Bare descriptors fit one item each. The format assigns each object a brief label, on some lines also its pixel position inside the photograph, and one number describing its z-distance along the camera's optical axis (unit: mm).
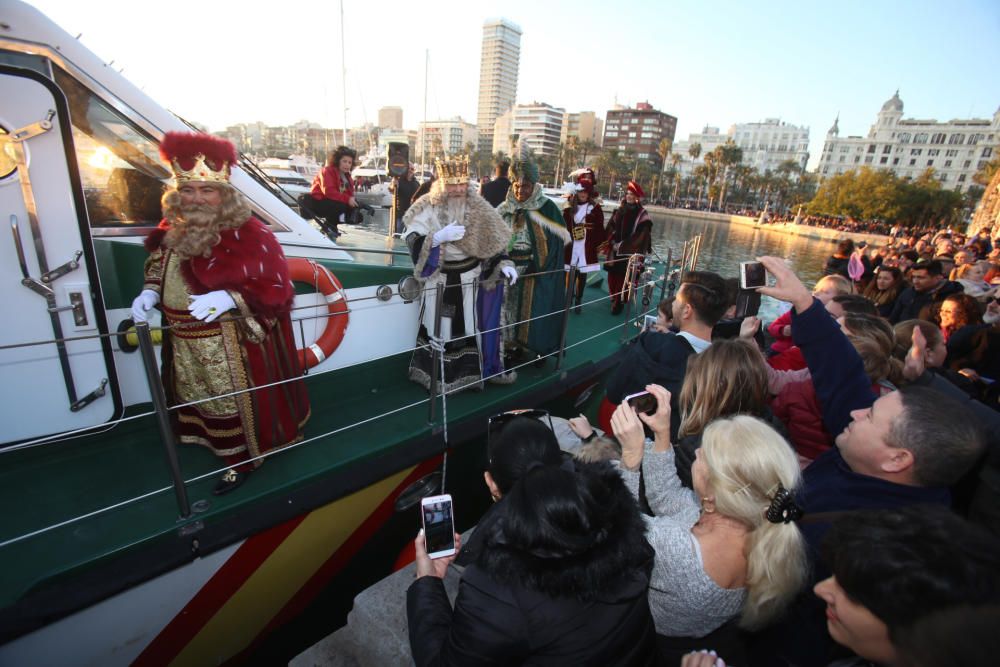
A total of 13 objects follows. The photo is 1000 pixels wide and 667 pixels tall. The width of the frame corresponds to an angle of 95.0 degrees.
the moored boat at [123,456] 1773
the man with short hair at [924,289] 4715
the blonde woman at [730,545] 1276
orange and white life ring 2646
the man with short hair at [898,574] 830
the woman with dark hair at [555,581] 1057
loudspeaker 5141
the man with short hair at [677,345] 2340
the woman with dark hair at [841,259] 7428
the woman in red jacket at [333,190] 4443
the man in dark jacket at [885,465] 1370
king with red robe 2084
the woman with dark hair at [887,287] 5551
